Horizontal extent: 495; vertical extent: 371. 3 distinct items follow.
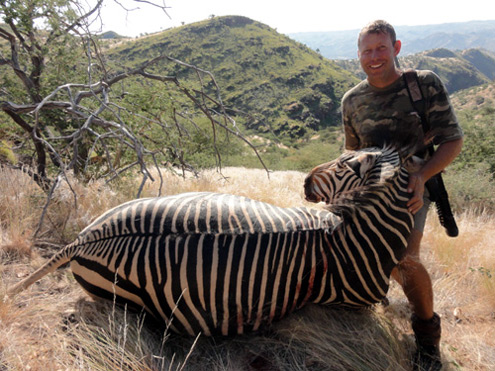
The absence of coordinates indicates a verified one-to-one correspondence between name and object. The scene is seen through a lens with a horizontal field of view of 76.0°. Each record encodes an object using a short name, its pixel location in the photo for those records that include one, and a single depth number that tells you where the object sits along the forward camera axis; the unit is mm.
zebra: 1774
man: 2053
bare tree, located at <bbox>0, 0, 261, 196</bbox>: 4094
